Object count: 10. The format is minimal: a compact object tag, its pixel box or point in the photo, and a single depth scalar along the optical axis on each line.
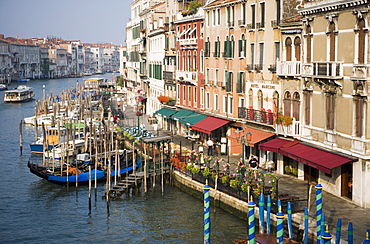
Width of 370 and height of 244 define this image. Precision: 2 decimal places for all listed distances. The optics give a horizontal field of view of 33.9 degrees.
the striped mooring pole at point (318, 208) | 19.19
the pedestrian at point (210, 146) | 35.25
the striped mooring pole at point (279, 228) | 18.69
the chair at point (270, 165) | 29.59
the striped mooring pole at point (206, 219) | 21.11
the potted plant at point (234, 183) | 25.91
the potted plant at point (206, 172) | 28.42
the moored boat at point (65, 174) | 34.38
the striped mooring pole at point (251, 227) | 18.75
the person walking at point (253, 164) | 28.38
